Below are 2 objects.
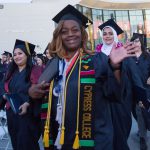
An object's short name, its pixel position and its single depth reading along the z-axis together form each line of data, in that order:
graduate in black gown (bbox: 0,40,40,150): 4.08
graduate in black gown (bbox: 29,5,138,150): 2.31
